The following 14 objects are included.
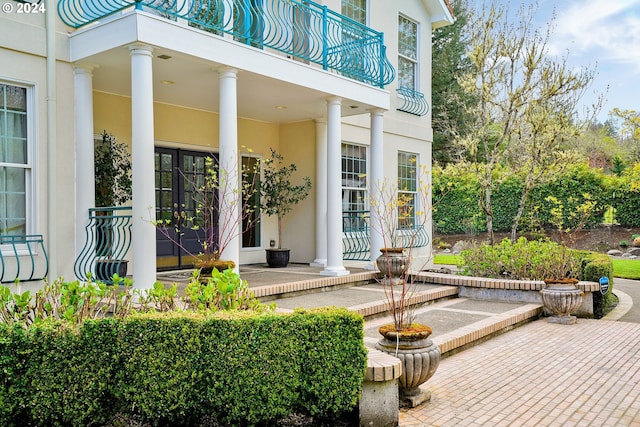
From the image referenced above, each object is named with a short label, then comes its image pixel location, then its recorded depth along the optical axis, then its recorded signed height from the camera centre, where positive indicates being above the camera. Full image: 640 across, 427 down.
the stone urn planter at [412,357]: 4.33 -1.25
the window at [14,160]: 6.47 +0.64
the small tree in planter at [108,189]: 7.06 +0.34
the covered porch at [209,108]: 6.30 +1.84
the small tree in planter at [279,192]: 10.87 +0.39
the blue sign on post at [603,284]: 8.57 -1.25
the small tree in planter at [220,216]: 6.80 -0.14
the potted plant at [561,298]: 7.84 -1.35
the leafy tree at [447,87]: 26.67 +6.46
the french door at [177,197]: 9.53 +0.24
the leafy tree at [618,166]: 23.22 +1.99
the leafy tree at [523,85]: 11.55 +2.89
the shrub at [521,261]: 9.27 -0.96
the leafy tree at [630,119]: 16.38 +2.96
